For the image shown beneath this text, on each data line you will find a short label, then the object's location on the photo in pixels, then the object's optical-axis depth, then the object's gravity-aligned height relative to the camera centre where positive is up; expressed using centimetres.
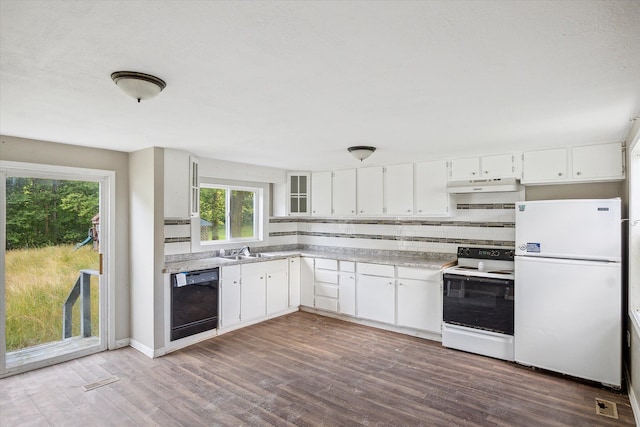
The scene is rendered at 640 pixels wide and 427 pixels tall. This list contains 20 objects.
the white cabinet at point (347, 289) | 517 -111
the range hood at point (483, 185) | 404 +31
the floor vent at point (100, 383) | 325 -157
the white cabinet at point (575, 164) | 355 +50
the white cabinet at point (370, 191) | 529 +33
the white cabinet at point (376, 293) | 480 -110
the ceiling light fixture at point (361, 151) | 381 +65
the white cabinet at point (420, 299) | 442 -109
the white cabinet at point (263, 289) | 492 -109
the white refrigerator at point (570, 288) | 327 -73
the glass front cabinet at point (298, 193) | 603 +33
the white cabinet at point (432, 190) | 468 +29
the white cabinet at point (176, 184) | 409 +34
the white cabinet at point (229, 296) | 462 -108
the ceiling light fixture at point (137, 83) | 188 +69
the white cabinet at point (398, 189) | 499 +32
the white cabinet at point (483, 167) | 416 +54
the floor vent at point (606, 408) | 285 -161
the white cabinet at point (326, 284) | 536 -109
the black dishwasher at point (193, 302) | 414 -107
